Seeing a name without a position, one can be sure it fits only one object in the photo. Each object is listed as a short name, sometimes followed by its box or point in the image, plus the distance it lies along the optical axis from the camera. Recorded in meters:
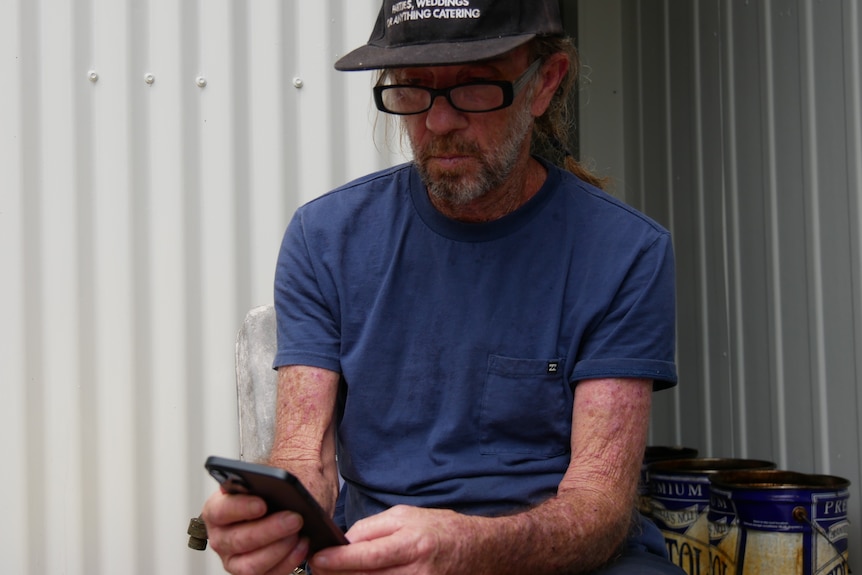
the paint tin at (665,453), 3.61
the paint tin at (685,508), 3.27
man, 2.16
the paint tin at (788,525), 2.81
